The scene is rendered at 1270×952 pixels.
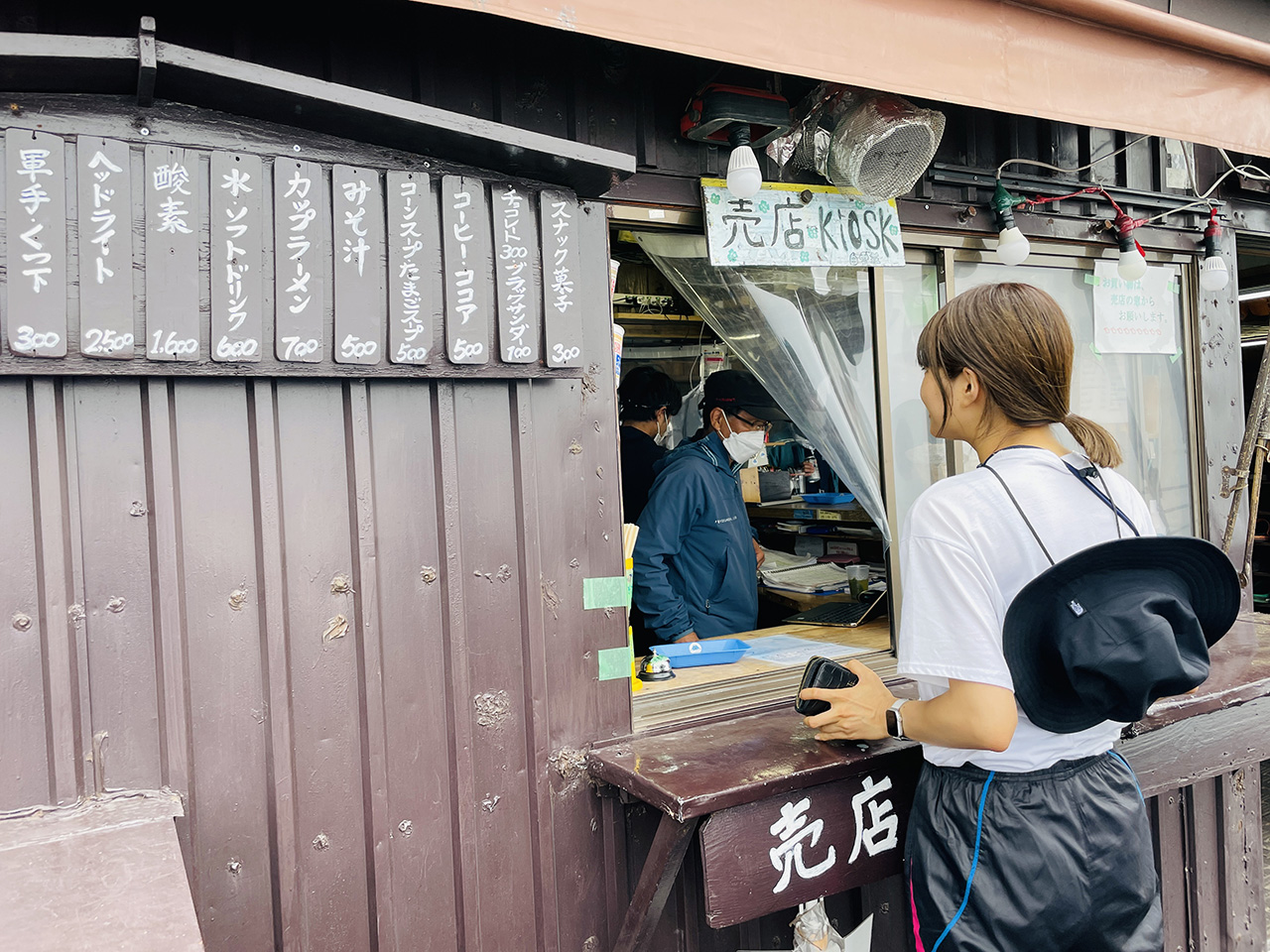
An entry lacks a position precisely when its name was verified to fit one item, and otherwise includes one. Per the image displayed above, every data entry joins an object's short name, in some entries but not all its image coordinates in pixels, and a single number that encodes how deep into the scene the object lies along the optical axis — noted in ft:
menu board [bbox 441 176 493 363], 7.45
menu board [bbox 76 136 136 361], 6.15
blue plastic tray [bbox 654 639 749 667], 10.57
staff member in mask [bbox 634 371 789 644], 12.08
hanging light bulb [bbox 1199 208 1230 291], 12.81
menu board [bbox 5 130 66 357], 5.95
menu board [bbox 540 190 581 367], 7.87
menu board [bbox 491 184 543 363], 7.66
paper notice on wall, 12.59
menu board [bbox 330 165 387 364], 7.00
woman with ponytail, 5.49
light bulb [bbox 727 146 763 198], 8.35
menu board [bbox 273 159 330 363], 6.77
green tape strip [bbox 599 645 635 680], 8.27
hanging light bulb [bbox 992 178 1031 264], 10.61
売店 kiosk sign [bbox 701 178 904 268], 9.34
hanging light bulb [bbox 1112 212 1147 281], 11.51
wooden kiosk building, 6.21
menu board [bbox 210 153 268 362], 6.56
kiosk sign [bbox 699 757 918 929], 6.82
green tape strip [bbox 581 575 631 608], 8.22
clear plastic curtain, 10.19
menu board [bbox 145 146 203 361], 6.34
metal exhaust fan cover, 8.94
